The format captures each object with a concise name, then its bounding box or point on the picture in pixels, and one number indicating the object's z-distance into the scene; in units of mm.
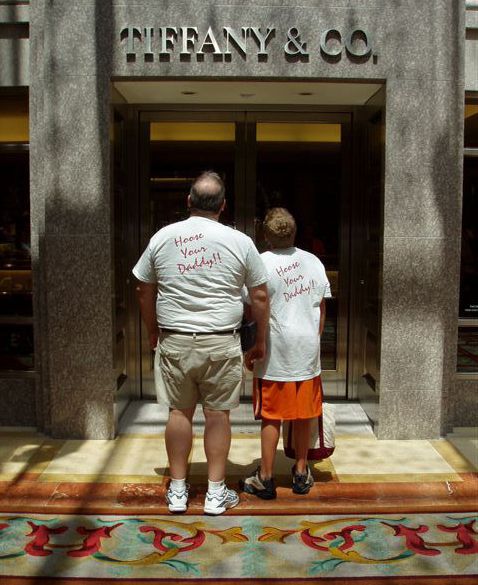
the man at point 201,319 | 3590
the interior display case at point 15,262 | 5086
